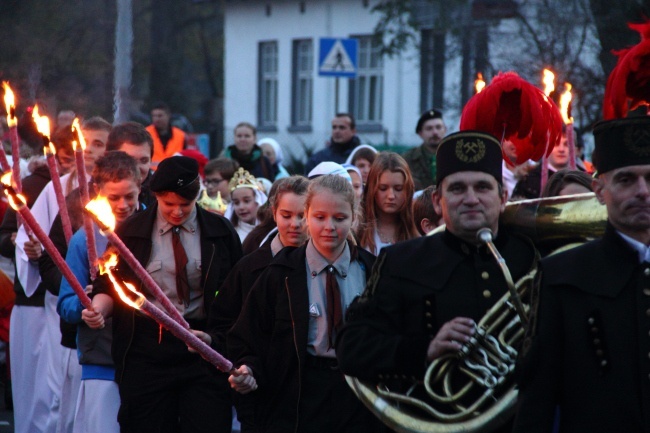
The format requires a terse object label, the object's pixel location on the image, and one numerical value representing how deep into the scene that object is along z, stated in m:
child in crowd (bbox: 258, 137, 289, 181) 24.17
